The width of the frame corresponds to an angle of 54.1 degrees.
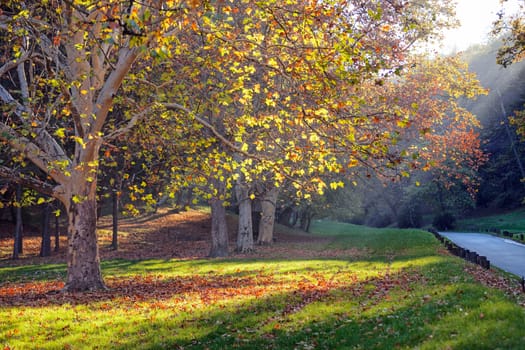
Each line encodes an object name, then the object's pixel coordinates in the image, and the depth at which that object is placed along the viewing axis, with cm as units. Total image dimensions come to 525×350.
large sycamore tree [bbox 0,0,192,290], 1409
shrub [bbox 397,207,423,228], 7539
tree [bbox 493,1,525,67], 2108
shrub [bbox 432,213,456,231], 6631
